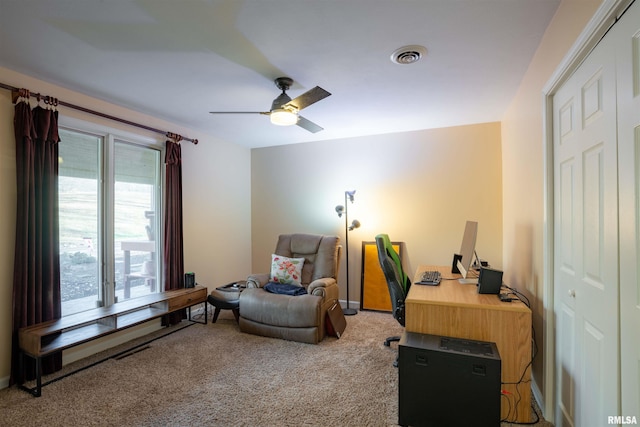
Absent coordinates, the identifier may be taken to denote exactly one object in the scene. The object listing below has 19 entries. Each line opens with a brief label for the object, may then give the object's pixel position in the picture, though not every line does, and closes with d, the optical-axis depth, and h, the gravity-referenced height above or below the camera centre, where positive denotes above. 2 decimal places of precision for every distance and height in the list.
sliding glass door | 2.79 -0.04
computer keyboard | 2.51 -0.56
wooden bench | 2.24 -0.95
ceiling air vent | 2.04 +1.11
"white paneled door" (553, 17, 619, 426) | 1.21 -0.14
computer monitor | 2.49 -0.30
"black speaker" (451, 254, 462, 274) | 3.02 -0.53
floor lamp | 4.15 -0.10
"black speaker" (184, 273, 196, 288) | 3.65 -0.79
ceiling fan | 2.33 +0.87
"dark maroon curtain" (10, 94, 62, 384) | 2.35 -0.10
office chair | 2.55 -0.56
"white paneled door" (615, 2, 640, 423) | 1.04 +0.05
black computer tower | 1.64 -0.95
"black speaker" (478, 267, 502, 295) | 2.16 -0.49
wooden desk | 1.84 -0.73
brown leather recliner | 3.10 -0.94
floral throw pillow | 3.65 -0.68
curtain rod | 2.34 +0.95
